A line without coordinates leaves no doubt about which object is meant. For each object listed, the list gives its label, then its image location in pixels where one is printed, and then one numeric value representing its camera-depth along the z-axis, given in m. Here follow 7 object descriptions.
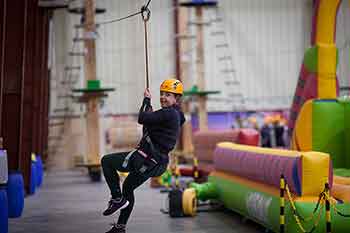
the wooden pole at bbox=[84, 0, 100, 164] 26.39
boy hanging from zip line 10.61
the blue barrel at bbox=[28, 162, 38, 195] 21.81
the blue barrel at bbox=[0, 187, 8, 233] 12.39
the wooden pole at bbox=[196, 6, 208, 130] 31.06
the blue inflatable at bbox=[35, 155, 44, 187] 24.66
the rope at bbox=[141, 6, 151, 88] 10.76
